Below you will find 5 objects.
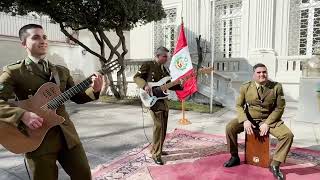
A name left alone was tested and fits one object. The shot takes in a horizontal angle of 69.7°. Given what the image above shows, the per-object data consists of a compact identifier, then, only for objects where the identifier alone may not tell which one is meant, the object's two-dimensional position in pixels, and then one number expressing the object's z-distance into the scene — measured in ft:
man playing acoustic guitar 6.21
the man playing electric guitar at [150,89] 11.35
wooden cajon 10.44
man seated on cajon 9.84
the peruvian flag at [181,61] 17.49
